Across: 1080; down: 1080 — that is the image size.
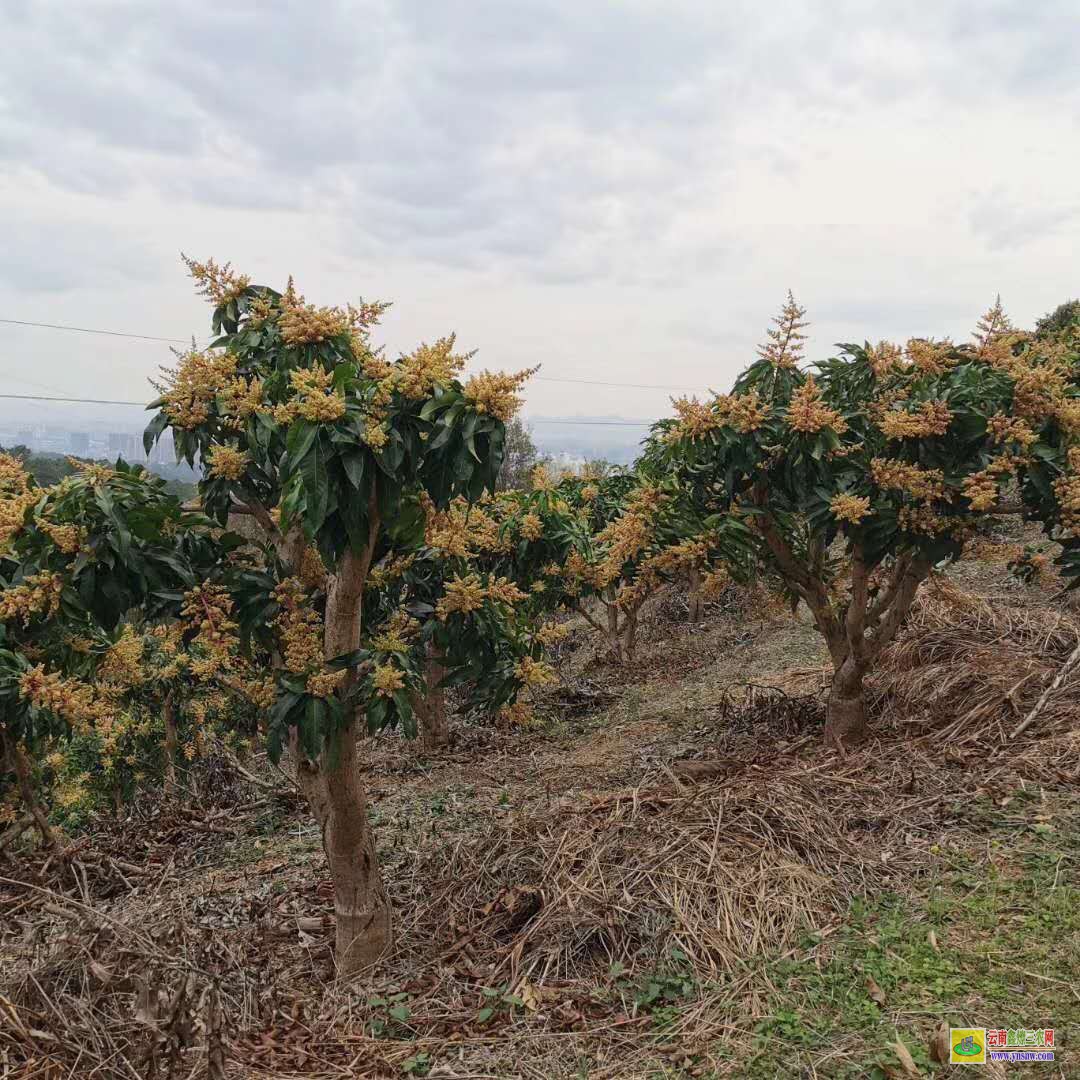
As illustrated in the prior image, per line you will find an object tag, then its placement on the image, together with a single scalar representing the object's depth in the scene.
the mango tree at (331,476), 2.31
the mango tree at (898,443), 3.65
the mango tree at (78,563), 2.36
